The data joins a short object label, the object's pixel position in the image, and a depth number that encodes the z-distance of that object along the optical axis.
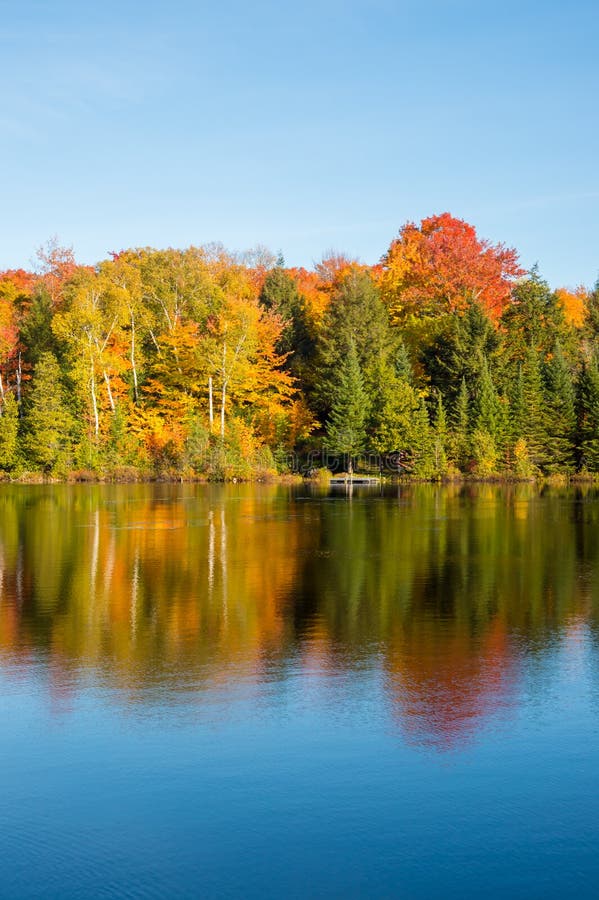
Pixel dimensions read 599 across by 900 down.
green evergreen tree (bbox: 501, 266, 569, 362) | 73.44
